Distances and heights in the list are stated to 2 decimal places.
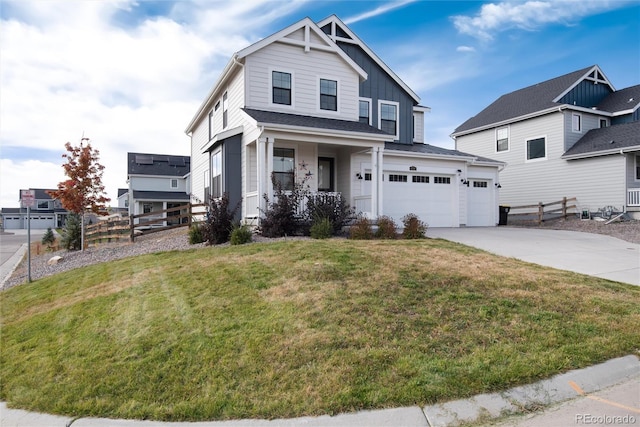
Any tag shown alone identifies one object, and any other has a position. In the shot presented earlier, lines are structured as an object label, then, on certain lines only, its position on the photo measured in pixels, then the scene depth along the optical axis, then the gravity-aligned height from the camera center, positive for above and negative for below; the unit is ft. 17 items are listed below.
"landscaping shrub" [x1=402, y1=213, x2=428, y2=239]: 38.27 -1.82
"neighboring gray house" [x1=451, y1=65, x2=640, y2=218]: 63.26 +13.01
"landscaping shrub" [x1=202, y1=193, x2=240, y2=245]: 36.42 -1.06
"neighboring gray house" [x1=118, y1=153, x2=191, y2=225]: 117.19 +10.19
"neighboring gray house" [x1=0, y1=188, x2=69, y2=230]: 189.78 -0.05
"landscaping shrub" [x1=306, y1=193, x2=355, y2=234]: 38.81 +0.22
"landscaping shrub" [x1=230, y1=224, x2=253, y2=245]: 34.37 -2.10
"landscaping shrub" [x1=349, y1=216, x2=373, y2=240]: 36.27 -1.80
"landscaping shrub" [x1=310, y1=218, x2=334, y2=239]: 35.60 -1.65
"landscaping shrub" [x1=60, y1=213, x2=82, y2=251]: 61.87 -3.57
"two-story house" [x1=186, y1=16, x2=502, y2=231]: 43.09 +8.46
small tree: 52.49 +4.39
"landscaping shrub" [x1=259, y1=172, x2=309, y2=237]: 36.86 -0.36
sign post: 33.55 +1.33
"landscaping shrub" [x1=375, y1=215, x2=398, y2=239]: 37.55 -1.78
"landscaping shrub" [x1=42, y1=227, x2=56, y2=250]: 76.70 -5.22
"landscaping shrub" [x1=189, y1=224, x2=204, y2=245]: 38.45 -2.39
